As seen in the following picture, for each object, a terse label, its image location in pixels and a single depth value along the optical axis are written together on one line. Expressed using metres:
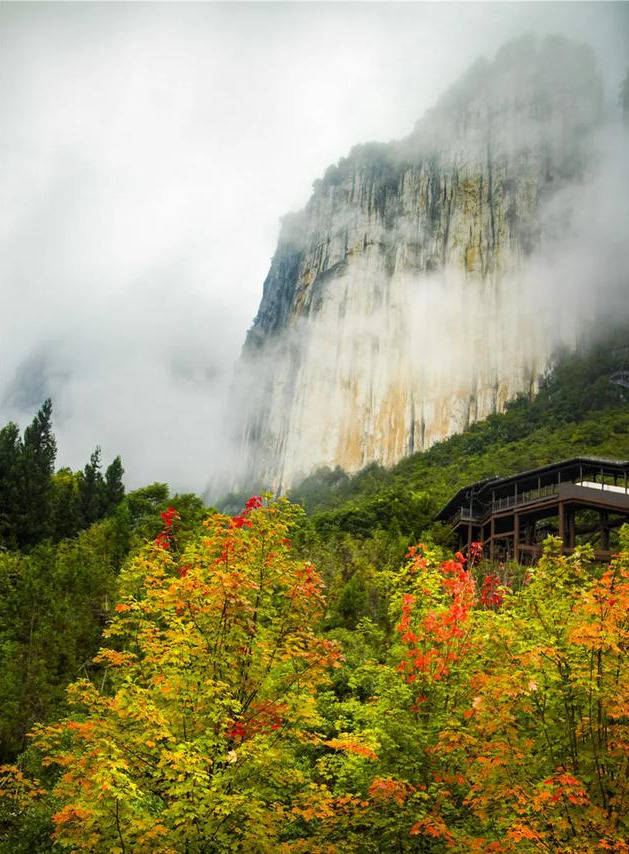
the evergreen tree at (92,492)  53.56
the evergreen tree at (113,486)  55.01
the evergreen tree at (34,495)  43.62
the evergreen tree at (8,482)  42.34
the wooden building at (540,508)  36.91
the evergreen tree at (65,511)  46.88
